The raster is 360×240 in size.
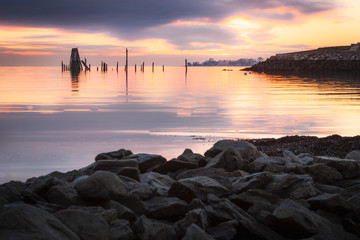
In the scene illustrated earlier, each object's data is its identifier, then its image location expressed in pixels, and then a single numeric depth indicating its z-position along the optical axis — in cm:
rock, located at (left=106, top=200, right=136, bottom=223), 461
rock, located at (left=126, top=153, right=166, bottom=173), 716
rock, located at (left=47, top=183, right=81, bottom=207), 488
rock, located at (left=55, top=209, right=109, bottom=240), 406
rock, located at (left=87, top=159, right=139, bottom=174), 635
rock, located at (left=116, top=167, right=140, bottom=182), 587
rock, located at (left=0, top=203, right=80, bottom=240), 365
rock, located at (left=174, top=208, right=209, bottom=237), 444
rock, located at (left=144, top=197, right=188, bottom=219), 487
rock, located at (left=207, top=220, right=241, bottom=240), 450
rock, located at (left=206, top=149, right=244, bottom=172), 677
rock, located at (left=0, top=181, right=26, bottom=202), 484
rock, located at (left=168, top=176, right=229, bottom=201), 533
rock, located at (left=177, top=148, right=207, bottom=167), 721
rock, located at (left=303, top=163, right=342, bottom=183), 623
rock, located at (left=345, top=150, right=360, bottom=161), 743
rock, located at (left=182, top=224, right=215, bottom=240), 412
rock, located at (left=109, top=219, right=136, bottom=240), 421
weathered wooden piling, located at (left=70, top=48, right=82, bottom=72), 8788
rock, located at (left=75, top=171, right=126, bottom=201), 490
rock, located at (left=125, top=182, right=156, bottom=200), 515
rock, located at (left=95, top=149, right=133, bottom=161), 775
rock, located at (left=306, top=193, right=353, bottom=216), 504
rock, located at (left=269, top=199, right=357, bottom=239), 458
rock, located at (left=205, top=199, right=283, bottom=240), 462
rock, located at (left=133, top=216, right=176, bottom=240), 432
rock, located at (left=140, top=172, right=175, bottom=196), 549
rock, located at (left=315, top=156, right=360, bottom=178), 637
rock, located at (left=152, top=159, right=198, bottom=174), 683
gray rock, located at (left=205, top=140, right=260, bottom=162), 745
